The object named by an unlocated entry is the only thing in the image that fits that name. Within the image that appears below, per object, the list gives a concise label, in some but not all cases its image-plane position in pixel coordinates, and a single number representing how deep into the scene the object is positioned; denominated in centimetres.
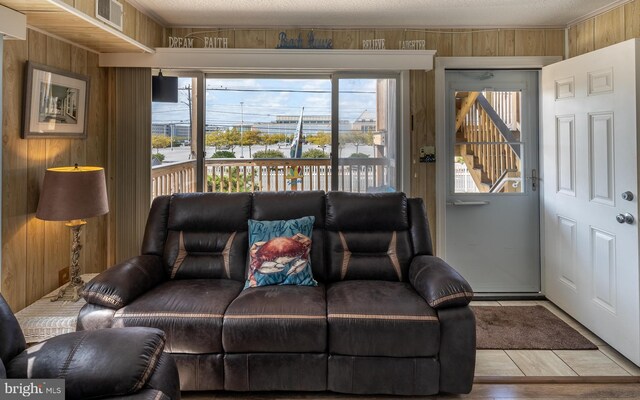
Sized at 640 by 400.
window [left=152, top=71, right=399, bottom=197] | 351
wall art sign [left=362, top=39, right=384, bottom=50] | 342
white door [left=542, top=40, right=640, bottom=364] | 252
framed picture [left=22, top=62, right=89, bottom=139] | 246
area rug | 277
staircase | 366
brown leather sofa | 209
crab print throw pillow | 254
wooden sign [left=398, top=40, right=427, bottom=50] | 341
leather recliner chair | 139
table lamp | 241
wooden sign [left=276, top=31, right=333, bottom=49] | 344
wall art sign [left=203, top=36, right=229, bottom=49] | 341
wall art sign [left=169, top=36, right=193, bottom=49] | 340
